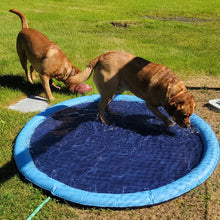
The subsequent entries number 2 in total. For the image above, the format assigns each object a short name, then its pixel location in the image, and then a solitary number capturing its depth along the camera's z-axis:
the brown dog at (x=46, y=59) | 5.36
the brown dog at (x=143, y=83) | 3.98
